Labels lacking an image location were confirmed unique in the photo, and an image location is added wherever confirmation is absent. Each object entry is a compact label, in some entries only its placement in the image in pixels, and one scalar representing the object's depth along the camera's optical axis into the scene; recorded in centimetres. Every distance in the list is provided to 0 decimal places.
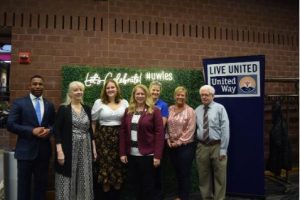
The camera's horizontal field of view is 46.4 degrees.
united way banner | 439
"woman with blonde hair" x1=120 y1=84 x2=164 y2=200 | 375
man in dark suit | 366
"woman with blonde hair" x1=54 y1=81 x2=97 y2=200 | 366
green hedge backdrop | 465
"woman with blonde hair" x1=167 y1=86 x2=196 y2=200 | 418
